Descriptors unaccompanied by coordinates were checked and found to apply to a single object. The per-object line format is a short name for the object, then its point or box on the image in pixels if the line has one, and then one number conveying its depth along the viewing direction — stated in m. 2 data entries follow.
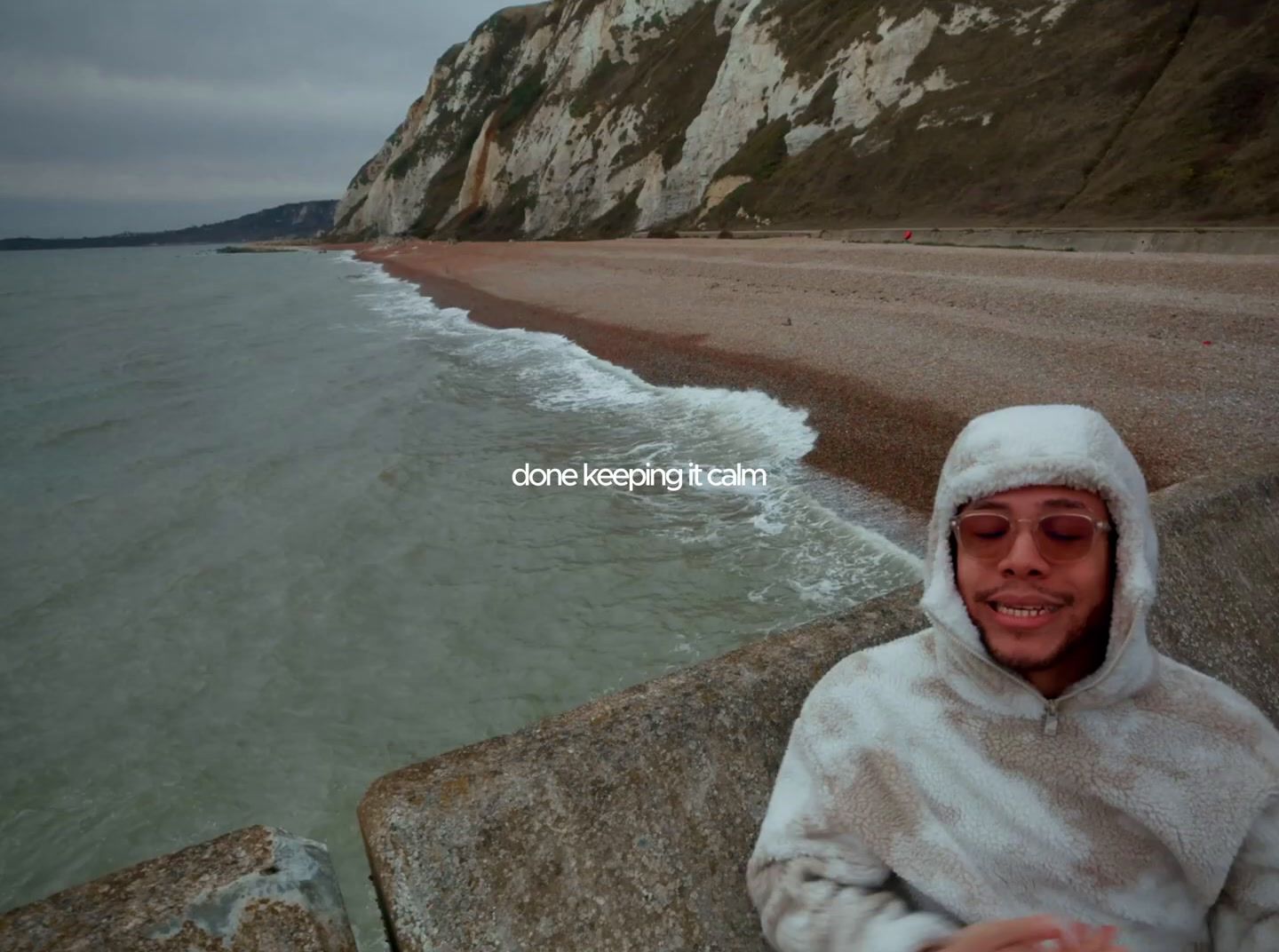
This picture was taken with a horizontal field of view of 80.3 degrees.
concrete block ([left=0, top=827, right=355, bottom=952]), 1.47
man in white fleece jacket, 1.44
